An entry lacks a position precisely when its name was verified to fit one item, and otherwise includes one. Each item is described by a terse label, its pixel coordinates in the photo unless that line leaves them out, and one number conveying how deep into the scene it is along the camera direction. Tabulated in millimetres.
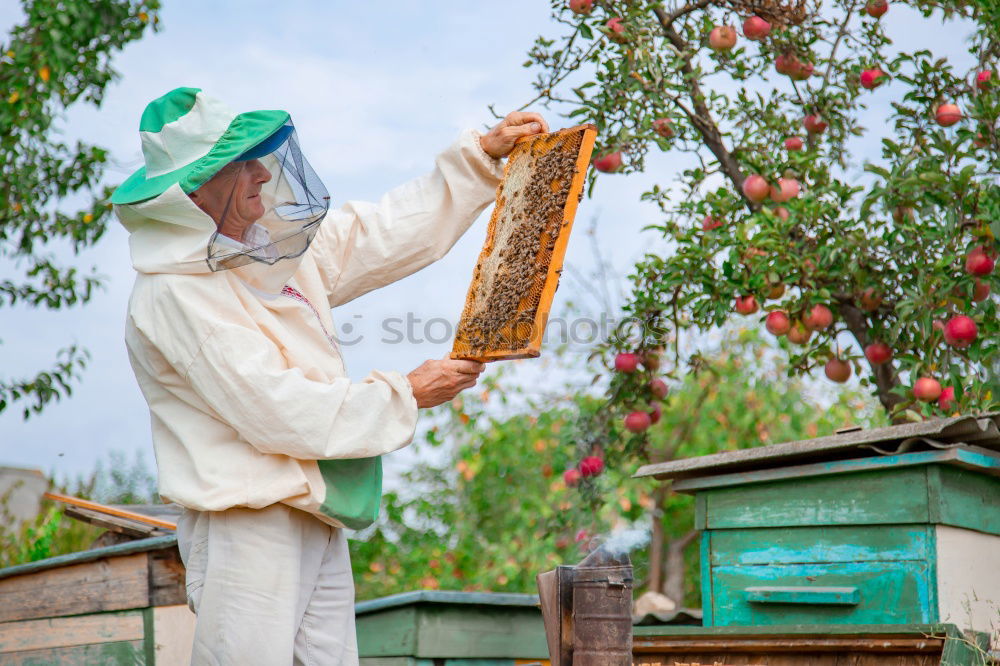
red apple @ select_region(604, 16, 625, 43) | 7828
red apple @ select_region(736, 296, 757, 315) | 7758
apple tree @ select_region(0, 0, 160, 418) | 11656
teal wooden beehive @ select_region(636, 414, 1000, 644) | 6461
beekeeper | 4473
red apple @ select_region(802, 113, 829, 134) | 8656
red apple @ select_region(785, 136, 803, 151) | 8453
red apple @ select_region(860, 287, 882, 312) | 7598
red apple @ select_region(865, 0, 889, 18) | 8500
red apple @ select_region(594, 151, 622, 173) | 7891
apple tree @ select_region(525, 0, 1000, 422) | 7113
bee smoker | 4633
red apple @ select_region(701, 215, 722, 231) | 8258
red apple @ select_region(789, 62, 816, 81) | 8430
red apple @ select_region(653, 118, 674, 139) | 7883
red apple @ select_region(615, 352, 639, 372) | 8414
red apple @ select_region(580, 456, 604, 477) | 8602
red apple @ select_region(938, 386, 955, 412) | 7055
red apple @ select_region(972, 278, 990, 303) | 7090
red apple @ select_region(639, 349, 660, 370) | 8547
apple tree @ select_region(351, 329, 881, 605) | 17187
